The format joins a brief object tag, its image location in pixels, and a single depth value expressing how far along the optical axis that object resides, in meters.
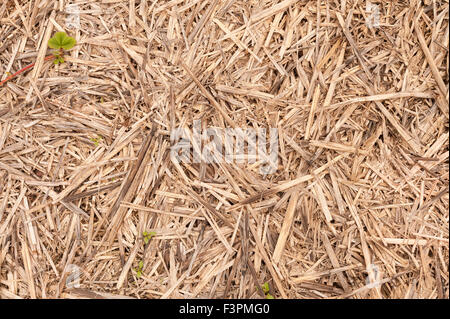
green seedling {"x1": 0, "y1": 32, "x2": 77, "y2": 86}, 0.78
